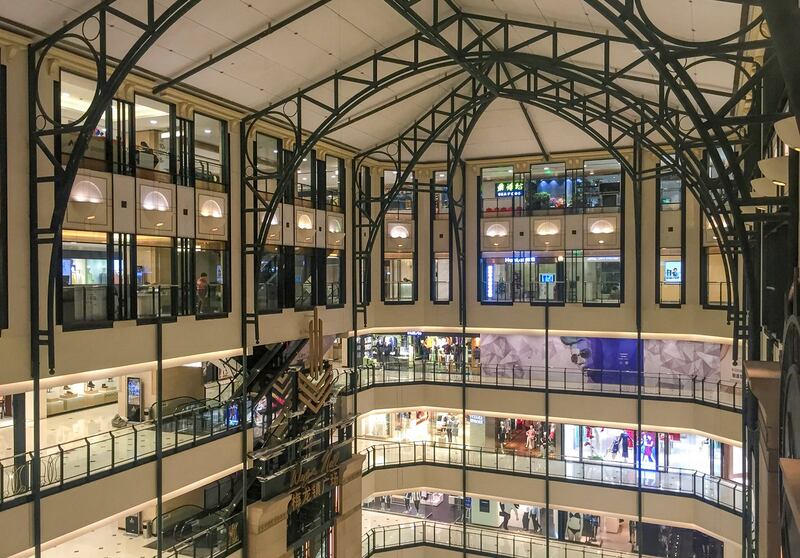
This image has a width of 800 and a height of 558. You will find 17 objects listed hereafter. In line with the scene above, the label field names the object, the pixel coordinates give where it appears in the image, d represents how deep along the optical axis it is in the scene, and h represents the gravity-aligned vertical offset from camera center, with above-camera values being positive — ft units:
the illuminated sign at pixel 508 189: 90.89 +12.55
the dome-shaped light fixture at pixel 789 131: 17.48 +4.13
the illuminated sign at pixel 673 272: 80.91 +0.26
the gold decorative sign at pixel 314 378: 71.92 -11.94
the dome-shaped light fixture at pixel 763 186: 28.43 +4.05
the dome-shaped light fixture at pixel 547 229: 88.39 +6.50
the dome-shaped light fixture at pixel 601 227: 85.35 +6.51
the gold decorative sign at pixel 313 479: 68.66 -23.46
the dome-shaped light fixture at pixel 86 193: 46.62 +6.39
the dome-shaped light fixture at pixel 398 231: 94.07 +6.59
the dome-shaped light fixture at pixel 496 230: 91.35 +6.54
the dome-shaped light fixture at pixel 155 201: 53.01 +6.46
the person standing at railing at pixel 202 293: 59.77 -1.61
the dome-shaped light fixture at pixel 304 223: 73.87 +6.33
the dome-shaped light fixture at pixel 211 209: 59.41 +6.46
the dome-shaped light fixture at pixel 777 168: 23.59 +4.02
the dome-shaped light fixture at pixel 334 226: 80.59 +6.52
